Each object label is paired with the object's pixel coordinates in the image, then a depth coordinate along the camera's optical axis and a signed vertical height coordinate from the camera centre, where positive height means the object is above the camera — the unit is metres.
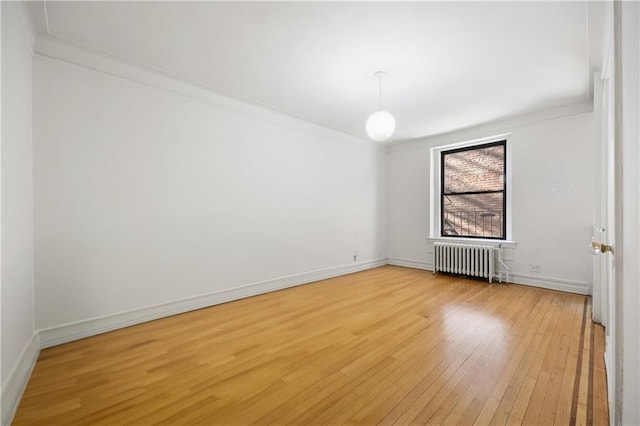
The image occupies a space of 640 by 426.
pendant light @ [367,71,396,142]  3.32 +1.04
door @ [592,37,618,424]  2.68 +0.16
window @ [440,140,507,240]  5.33 +0.41
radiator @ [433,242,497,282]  5.07 -0.88
